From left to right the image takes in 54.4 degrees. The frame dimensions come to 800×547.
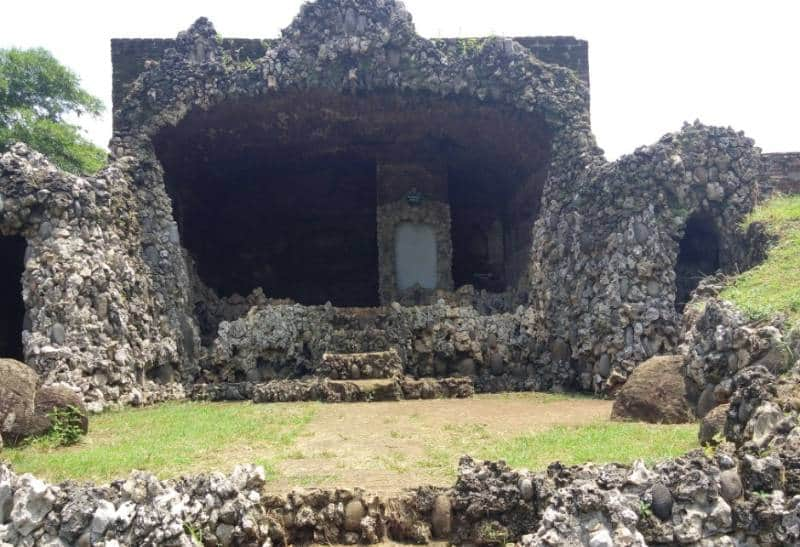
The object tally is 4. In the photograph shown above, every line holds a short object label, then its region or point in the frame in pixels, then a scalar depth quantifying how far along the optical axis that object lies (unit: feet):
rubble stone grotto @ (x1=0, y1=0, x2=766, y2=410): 43.01
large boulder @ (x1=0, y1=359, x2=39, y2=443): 28.40
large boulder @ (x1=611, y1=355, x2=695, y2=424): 29.81
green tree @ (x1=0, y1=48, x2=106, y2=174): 85.35
